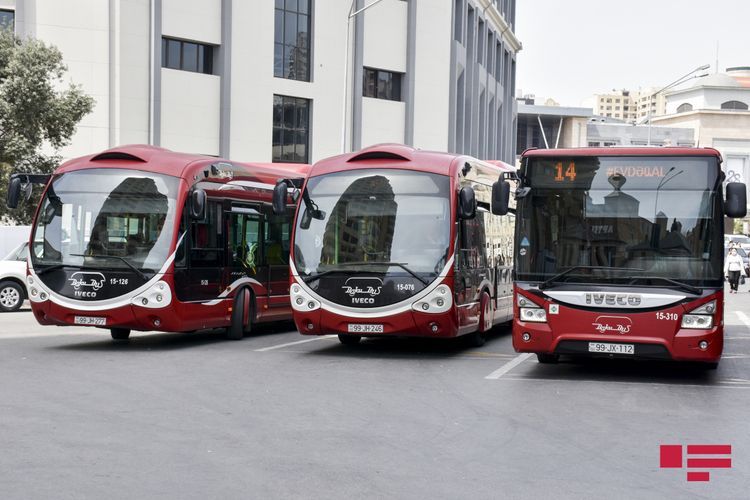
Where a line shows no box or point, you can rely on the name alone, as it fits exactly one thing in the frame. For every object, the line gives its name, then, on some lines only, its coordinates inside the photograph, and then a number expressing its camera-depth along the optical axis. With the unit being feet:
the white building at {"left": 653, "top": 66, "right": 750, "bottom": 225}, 373.20
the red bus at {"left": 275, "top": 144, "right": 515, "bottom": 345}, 49.11
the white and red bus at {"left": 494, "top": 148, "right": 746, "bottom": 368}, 40.47
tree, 88.58
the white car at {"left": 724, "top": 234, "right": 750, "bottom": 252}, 216.74
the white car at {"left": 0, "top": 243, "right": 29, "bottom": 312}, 80.23
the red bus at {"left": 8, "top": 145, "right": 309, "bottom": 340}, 51.60
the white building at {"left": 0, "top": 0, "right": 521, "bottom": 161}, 113.70
